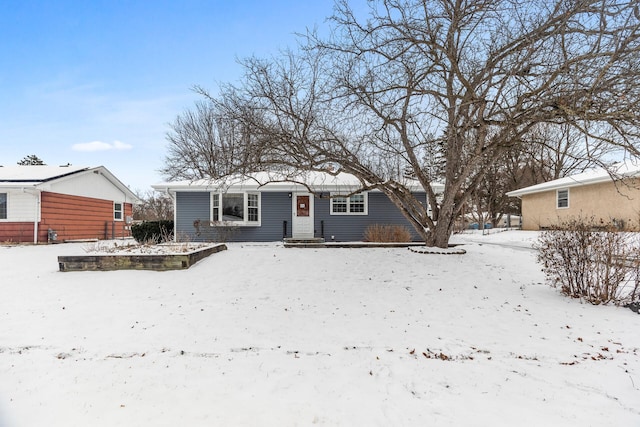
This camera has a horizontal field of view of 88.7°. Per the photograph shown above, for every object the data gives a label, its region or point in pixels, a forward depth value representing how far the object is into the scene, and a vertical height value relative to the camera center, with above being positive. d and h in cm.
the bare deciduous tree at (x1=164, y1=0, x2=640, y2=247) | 616 +318
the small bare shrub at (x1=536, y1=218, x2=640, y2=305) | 507 -64
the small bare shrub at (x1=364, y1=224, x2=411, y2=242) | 1284 -48
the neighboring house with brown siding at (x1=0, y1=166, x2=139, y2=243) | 1396 +96
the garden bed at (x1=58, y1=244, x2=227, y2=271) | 723 -85
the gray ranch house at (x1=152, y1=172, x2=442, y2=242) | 1359 +45
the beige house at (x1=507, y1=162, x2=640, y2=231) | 1415 +106
